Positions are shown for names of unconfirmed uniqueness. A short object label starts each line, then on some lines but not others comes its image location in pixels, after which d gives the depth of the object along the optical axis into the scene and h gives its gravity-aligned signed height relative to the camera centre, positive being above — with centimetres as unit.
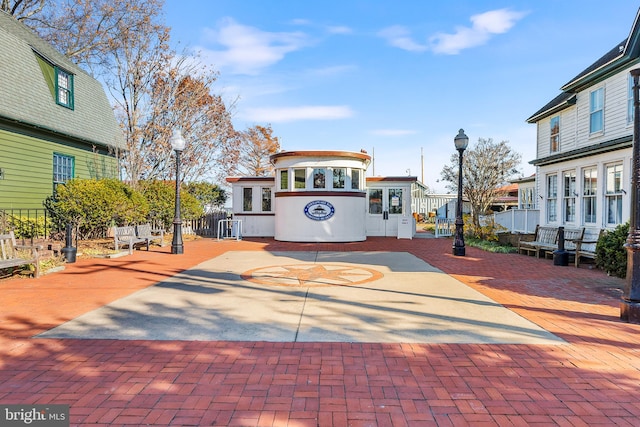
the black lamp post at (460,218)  1298 -8
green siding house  1257 +322
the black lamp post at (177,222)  1315 -31
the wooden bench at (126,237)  1275 -80
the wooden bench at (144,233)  1401 -73
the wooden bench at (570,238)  1162 -62
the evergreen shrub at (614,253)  852 -77
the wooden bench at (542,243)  1233 -83
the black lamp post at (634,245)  537 -37
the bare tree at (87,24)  2212 +1066
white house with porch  1101 +228
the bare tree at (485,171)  3212 +377
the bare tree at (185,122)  2284 +580
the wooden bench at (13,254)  810 -96
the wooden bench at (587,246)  1052 -82
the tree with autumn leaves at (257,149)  4294 +700
